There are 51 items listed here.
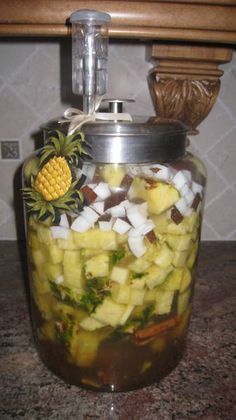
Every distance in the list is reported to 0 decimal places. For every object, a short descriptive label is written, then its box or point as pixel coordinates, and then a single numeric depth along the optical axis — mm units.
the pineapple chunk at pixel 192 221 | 477
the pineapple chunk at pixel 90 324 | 471
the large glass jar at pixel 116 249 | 435
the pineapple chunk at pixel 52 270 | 465
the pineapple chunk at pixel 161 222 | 445
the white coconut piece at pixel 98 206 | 433
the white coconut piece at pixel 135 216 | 432
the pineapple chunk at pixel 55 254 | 456
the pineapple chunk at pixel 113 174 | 436
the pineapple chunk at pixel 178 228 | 458
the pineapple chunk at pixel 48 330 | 510
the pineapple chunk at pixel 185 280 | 503
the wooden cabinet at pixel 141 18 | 512
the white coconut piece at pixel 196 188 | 488
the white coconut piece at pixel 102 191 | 434
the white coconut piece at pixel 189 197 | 467
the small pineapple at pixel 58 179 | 430
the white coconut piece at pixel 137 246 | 439
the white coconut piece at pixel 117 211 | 432
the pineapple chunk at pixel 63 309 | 477
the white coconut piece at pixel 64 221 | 446
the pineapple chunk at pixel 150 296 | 469
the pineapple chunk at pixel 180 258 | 475
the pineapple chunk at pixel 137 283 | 456
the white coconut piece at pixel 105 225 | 433
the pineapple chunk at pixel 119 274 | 448
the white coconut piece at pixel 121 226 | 433
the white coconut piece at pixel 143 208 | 436
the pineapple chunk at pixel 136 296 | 462
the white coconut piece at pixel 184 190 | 460
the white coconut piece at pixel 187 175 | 479
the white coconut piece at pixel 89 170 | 447
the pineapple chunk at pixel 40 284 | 492
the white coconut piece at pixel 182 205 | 456
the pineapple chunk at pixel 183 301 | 512
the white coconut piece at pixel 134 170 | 444
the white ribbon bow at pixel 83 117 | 442
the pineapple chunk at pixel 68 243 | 443
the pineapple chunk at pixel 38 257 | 482
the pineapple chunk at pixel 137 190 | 436
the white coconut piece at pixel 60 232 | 446
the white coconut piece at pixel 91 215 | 434
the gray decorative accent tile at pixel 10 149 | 943
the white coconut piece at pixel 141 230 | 437
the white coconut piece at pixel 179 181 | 456
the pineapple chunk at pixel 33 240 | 486
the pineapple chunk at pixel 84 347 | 482
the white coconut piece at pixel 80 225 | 435
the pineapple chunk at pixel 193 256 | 505
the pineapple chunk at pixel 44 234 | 460
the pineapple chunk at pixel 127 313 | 467
